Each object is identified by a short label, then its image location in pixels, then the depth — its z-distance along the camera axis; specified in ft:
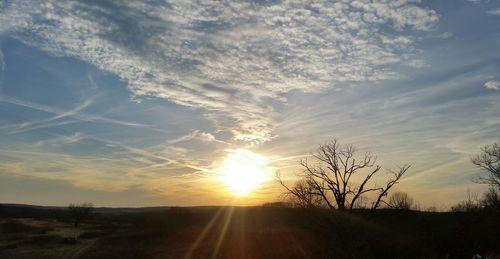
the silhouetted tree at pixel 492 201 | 169.00
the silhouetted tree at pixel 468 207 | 162.14
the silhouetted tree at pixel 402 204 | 184.55
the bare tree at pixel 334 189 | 152.15
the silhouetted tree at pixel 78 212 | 337.84
